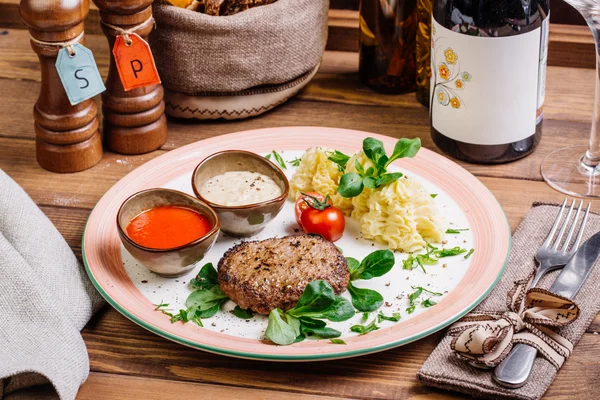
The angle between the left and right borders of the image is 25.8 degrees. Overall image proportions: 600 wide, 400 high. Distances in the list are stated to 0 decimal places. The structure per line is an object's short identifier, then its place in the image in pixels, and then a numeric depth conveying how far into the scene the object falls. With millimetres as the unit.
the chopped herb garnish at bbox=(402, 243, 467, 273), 834
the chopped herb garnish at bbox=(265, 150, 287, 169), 946
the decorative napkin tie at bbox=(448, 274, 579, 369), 744
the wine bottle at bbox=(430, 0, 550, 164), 889
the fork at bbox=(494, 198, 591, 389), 738
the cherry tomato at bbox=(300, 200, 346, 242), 853
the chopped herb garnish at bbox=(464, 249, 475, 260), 839
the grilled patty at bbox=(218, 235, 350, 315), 775
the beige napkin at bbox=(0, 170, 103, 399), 752
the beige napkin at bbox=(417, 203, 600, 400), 739
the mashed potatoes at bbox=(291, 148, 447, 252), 843
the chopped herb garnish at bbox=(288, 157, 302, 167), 942
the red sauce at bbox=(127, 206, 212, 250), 821
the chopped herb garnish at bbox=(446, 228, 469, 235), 863
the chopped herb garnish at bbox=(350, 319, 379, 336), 776
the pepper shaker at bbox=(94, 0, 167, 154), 918
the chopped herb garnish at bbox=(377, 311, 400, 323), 788
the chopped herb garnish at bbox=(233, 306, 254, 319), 789
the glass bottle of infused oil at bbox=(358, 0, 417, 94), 1008
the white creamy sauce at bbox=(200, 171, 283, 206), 864
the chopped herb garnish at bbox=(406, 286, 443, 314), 798
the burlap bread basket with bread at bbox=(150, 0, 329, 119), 964
